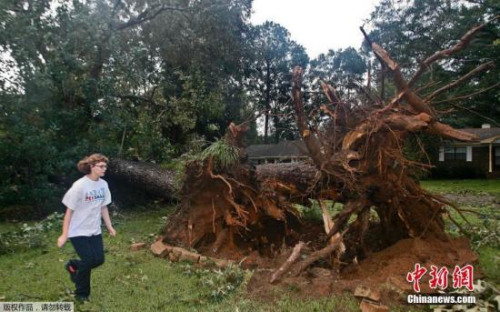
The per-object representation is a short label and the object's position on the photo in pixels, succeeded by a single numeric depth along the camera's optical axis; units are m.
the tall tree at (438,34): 22.84
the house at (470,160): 25.02
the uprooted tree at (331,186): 4.91
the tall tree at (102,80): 9.16
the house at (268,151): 30.62
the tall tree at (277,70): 40.28
